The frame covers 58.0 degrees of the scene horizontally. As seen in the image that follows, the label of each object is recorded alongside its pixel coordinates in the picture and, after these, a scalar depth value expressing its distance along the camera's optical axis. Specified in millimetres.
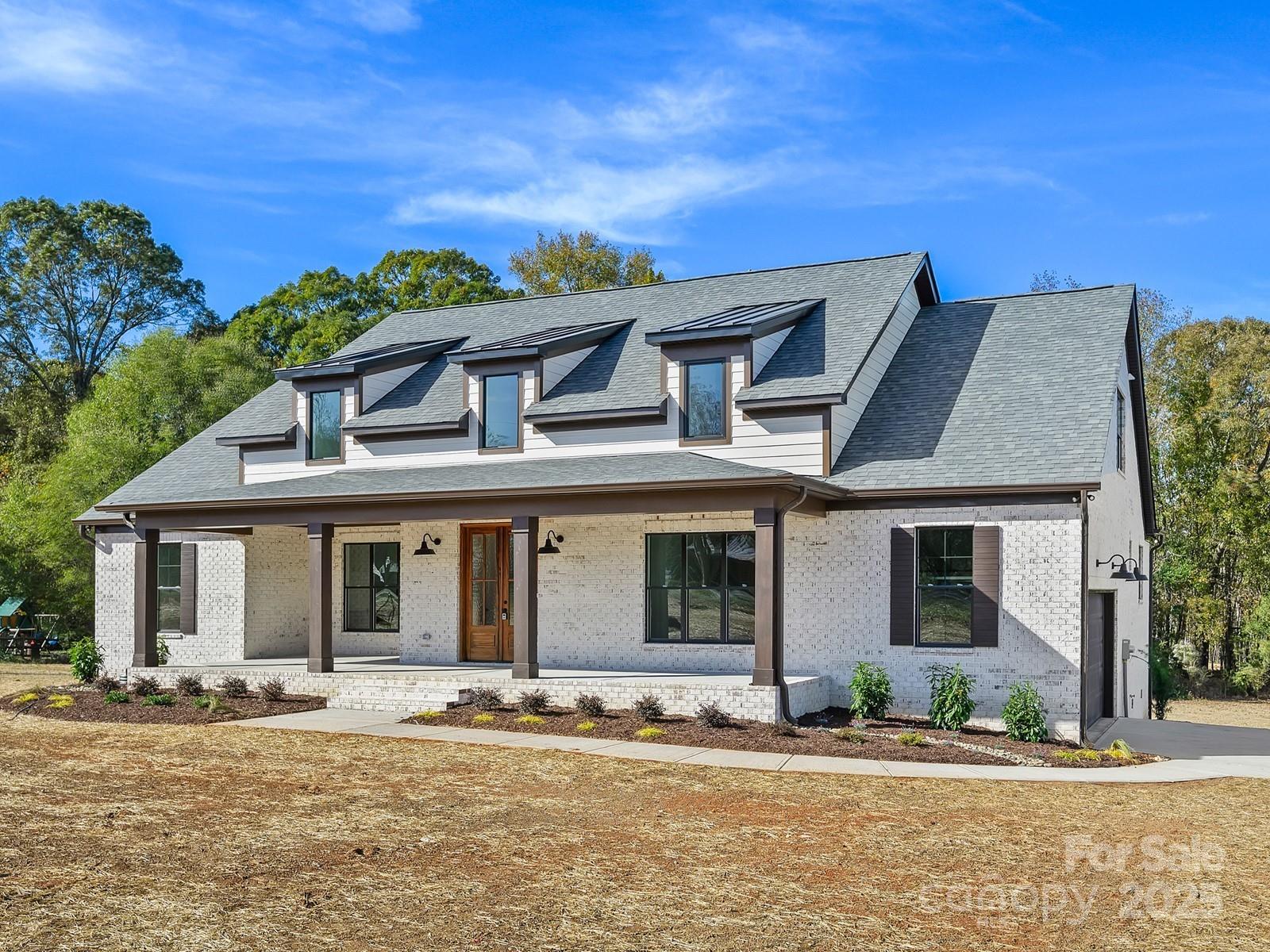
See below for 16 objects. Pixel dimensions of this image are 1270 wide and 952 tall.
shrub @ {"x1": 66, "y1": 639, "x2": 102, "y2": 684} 20047
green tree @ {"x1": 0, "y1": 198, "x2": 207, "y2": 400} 49719
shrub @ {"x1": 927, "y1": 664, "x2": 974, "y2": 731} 14734
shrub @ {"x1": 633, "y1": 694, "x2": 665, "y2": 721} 14781
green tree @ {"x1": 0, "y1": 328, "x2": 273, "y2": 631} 31859
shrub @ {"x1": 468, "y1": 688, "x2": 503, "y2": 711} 15844
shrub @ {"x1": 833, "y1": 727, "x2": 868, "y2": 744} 13648
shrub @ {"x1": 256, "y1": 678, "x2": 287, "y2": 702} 17078
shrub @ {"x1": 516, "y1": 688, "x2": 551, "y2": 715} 15352
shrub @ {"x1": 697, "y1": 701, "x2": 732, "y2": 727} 14289
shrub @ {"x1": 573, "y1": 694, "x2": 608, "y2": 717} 15062
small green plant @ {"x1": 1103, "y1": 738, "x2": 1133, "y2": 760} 13297
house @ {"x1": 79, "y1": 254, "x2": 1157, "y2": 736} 15250
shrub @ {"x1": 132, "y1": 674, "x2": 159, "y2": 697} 17750
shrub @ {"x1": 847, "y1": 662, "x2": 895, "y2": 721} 15367
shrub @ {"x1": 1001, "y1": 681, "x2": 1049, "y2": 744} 14281
